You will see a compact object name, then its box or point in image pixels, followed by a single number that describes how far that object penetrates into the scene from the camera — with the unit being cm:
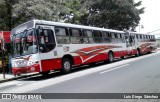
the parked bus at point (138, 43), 2538
